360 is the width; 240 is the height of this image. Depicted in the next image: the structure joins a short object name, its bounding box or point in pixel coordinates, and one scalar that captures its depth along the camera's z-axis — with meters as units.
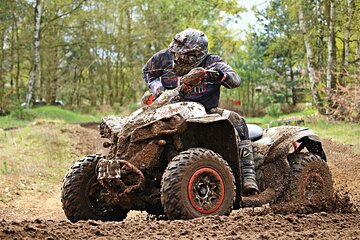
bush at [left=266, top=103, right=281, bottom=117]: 33.06
